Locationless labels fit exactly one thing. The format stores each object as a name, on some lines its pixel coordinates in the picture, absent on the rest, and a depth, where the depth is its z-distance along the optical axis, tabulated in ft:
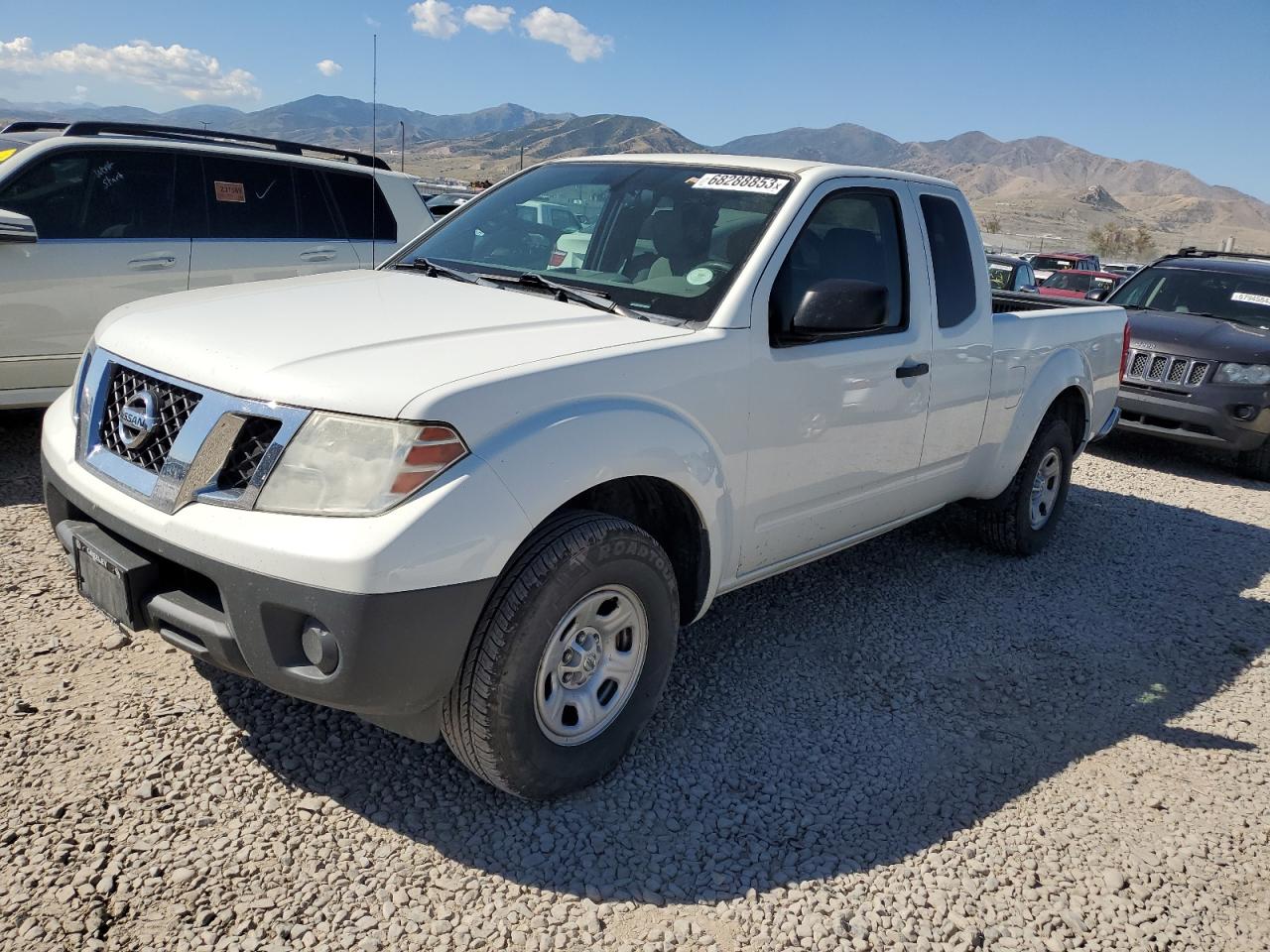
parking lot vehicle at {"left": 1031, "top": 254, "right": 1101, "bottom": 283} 76.59
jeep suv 25.72
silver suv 17.54
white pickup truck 7.66
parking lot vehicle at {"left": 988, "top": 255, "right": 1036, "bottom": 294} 39.55
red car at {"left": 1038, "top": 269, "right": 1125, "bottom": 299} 58.82
